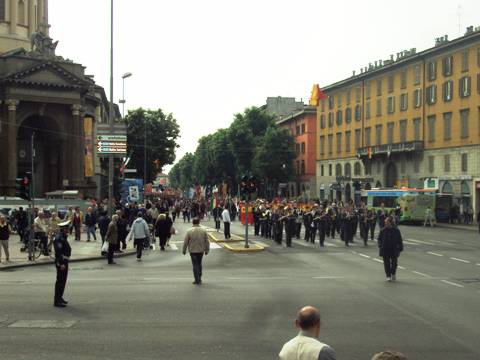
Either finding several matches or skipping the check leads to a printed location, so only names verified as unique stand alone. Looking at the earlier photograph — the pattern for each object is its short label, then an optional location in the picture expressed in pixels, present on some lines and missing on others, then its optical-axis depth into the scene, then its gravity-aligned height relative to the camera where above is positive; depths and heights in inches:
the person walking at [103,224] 1032.8 -62.6
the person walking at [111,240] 842.2 -70.5
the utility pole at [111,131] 1203.2 +96.2
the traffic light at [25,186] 922.7 -2.6
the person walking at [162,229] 1082.7 -73.2
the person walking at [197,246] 612.4 -57.3
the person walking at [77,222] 1275.2 -73.0
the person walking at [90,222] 1262.3 -72.1
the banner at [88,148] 2337.6 +129.3
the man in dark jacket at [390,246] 642.8 -58.7
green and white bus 1971.3 -47.3
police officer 490.6 -58.2
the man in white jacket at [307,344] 177.6 -43.3
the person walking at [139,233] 901.8 -67.2
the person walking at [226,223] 1202.6 -69.0
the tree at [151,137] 3284.9 +239.7
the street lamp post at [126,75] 1611.7 +268.0
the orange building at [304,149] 3678.6 +210.7
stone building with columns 2140.7 +244.2
